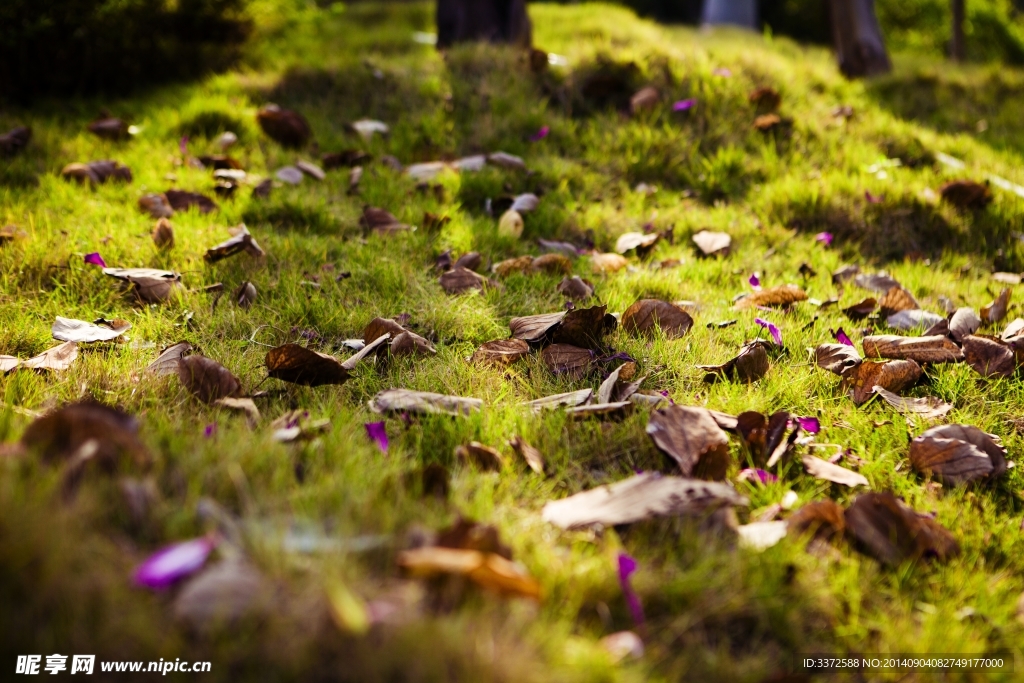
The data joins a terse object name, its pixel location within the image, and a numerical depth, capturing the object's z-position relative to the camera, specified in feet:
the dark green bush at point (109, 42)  12.87
